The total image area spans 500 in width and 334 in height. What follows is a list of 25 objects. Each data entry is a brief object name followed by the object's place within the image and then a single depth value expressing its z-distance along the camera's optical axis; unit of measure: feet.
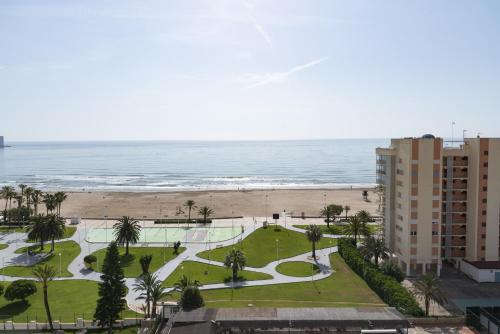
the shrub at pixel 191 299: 130.21
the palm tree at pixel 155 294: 134.10
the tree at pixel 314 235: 203.51
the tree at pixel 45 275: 128.60
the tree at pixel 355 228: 215.51
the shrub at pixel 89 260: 191.83
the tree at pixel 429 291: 135.95
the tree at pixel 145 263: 171.19
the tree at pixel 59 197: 268.54
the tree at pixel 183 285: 138.15
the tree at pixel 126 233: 212.23
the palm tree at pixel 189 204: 285.10
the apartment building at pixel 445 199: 182.09
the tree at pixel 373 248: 183.73
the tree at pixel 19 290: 149.69
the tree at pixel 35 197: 290.46
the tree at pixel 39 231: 214.28
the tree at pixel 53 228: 214.48
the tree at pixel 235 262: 173.78
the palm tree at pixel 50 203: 262.26
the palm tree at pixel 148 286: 136.36
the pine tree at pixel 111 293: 127.54
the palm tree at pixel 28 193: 295.79
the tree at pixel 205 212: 280.29
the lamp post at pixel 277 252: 201.26
